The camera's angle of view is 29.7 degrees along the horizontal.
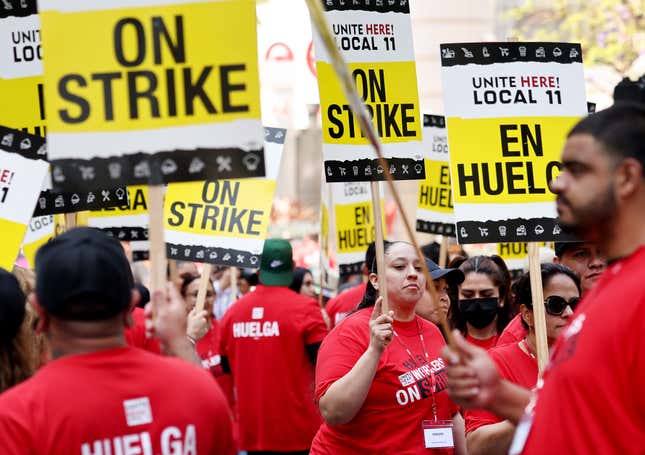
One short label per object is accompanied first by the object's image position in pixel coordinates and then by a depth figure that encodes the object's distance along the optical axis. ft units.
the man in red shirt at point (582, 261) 26.18
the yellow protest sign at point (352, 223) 41.83
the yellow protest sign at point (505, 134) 22.25
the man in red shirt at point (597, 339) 11.44
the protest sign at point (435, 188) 38.32
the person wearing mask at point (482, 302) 27.50
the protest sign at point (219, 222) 29.89
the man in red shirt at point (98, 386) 12.16
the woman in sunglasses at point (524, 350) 19.89
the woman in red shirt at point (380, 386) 19.92
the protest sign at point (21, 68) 24.08
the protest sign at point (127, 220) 30.86
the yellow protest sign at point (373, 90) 22.22
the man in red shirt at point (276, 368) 32.19
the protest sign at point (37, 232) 31.65
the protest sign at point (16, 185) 23.00
